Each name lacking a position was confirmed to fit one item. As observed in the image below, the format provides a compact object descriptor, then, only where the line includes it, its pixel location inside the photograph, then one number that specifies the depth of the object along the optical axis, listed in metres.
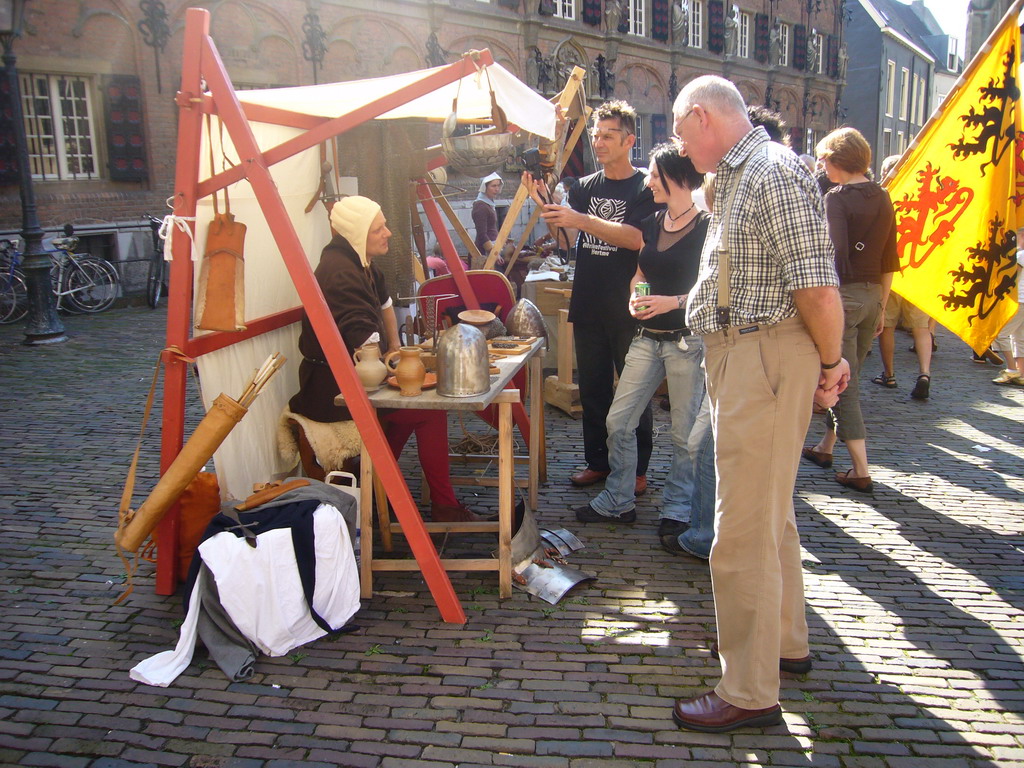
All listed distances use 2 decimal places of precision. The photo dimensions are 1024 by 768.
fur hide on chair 4.03
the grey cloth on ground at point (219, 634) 3.18
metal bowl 4.37
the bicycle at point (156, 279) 13.36
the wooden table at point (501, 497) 3.62
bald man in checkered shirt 2.49
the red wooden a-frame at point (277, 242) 3.36
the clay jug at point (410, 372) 3.63
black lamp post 9.85
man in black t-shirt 4.61
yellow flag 4.71
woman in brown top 4.80
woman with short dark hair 4.04
